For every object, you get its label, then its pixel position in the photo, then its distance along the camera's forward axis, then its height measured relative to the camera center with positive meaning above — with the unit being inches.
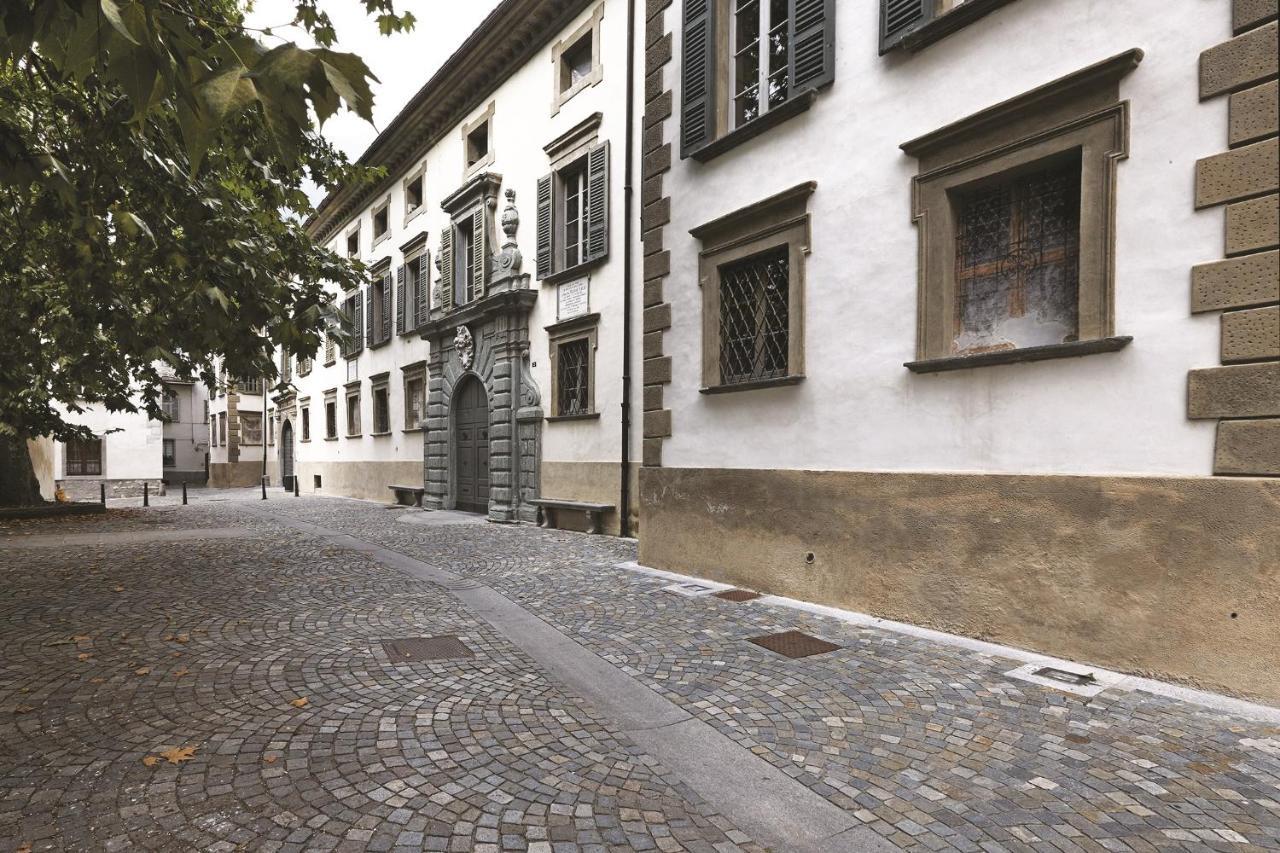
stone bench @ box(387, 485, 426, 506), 705.6 -79.0
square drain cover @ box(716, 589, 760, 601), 256.5 -67.6
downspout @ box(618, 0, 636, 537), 432.8 +81.8
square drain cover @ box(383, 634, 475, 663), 183.2 -64.4
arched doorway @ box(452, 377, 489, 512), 602.5 -22.3
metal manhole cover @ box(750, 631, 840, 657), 187.6 -64.6
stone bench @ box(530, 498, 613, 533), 447.7 -61.0
